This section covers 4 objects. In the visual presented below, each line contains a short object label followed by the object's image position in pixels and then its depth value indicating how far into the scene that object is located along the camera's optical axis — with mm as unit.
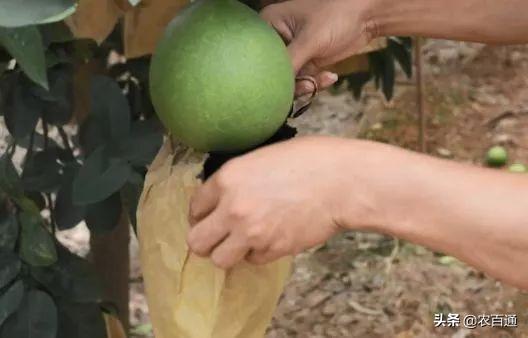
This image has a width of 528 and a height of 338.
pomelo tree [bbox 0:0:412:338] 966
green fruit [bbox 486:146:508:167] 2260
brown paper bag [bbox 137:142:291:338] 800
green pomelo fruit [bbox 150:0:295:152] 708
